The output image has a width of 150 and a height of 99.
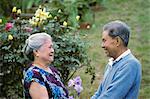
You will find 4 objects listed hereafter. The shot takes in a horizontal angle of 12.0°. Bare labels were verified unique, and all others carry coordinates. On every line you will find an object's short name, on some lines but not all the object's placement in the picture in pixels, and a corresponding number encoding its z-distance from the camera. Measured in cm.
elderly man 461
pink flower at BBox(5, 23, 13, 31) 802
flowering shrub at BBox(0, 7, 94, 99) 793
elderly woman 502
